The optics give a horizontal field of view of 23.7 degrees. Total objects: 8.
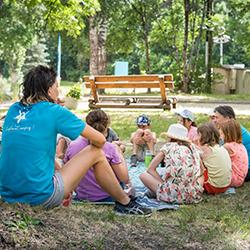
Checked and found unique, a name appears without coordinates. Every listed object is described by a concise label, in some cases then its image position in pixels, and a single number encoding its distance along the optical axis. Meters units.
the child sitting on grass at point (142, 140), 8.34
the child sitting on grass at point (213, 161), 6.25
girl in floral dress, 5.62
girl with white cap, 7.31
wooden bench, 15.67
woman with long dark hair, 4.44
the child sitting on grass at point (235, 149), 6.64
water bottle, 7.88
